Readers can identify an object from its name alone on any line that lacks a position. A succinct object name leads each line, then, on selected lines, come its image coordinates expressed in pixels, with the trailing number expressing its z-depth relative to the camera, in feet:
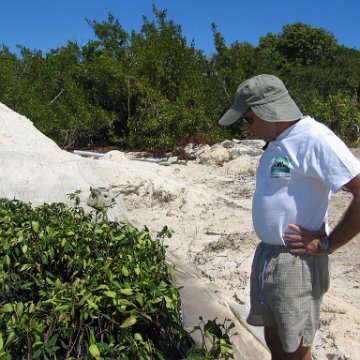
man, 6.88
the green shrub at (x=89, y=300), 6.34
